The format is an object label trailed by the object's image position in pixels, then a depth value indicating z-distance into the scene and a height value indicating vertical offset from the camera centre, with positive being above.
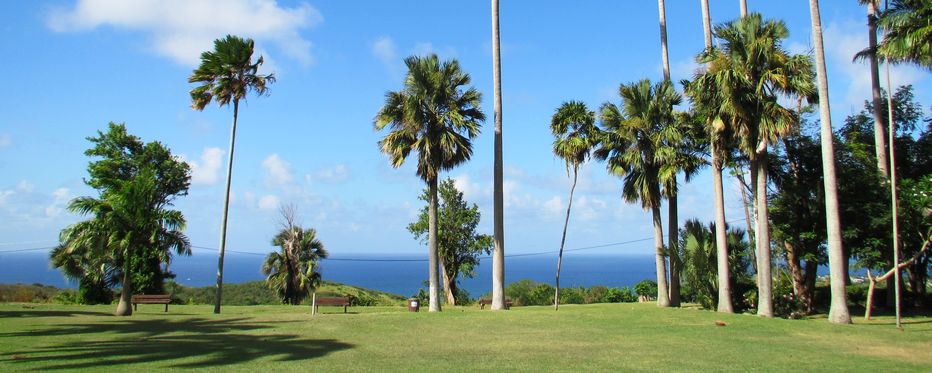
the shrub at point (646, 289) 35.97 -1.16
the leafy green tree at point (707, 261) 23.44 +0.33
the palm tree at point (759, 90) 19.67 +5.83
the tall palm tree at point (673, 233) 23.58 +1.46
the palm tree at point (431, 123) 22.88 +5.44
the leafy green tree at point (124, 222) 20.70 +1.53
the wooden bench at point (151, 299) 22.65 -1.22
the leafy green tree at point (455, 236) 36.62 +1.91
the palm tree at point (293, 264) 32.25 +0.16
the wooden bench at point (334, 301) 23.28 -1.31
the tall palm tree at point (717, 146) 20.92 +4.36
